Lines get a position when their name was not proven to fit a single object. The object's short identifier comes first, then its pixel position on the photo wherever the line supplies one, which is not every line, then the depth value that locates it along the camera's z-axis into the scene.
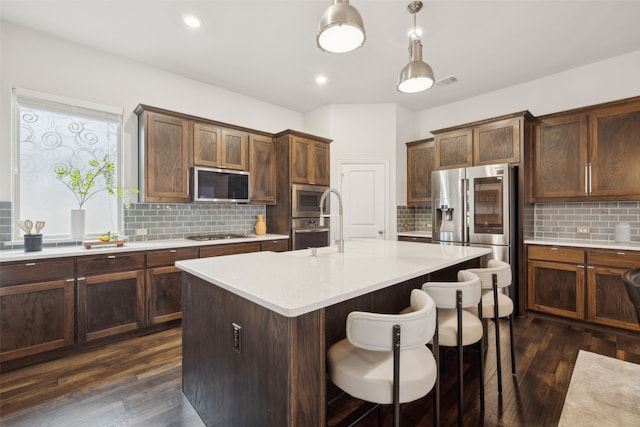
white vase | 2.99
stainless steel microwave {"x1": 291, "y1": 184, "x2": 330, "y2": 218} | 4.28
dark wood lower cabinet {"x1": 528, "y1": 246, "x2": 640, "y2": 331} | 2.97
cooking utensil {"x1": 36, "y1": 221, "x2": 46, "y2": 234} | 2.67
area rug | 1.77
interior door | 4.86
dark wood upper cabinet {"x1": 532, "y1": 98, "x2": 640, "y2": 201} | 3.14
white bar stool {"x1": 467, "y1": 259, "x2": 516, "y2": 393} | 1.95
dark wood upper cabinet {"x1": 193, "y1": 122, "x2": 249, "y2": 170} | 3.67
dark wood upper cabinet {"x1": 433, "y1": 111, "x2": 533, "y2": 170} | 3.58
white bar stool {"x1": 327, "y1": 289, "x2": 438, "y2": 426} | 1.14
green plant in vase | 3.01
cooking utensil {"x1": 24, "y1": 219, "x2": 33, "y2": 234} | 2.65
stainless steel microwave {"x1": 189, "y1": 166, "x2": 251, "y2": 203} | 3.58
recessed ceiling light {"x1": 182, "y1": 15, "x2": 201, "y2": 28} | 2.71
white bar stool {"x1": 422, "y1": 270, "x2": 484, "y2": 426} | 1.58
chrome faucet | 2.28
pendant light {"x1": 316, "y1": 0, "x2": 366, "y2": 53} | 1.61
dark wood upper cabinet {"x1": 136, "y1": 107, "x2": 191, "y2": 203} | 3.28
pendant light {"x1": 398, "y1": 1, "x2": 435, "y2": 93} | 2.19
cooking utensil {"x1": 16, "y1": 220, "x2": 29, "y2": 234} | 2.63
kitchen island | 1.18
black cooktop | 3.69
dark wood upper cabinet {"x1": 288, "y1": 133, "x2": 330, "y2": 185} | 4.30
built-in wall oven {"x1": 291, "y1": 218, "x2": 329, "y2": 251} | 4.28
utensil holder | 2.59
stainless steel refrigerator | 3.53
